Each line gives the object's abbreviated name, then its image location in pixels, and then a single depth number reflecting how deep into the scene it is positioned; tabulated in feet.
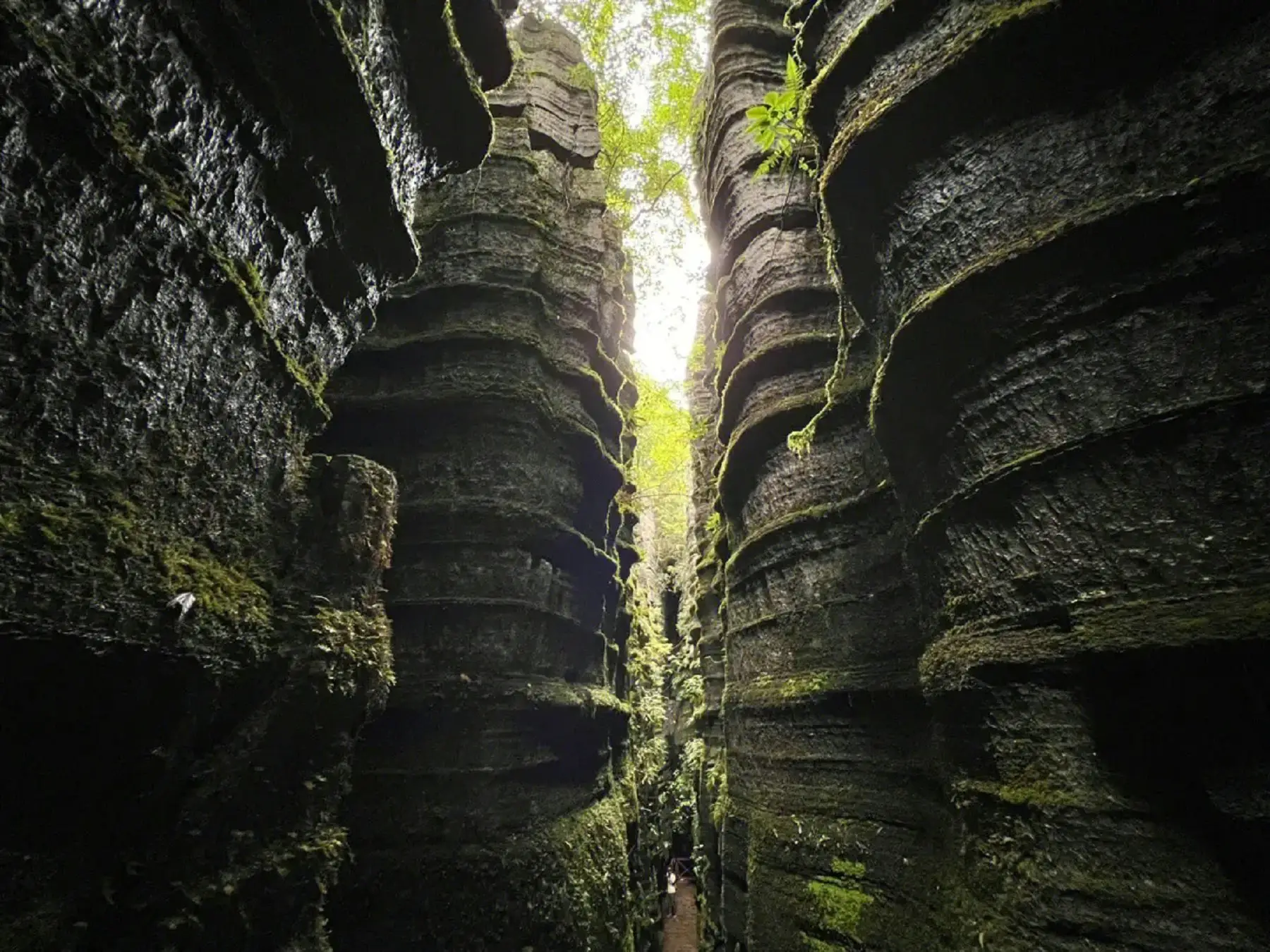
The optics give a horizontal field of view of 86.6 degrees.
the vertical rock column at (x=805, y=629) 12.74
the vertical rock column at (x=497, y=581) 12.52
